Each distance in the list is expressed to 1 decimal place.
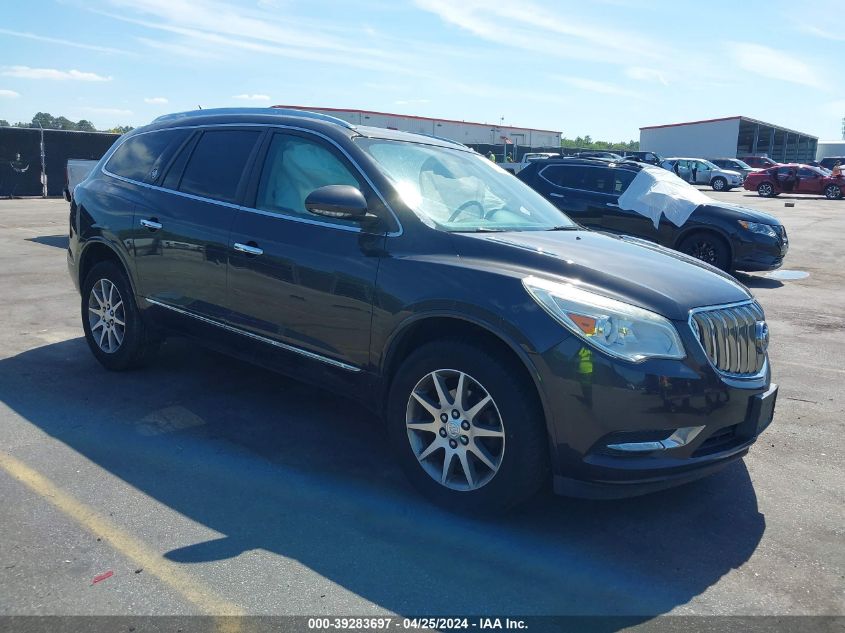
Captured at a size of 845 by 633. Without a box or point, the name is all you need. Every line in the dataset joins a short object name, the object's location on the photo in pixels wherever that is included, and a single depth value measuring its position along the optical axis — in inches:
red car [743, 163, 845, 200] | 1379.2
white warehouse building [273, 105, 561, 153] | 1505.9
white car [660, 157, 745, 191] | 1627.1
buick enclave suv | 128.9
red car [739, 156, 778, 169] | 1951.3
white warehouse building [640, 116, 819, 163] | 2452.0
